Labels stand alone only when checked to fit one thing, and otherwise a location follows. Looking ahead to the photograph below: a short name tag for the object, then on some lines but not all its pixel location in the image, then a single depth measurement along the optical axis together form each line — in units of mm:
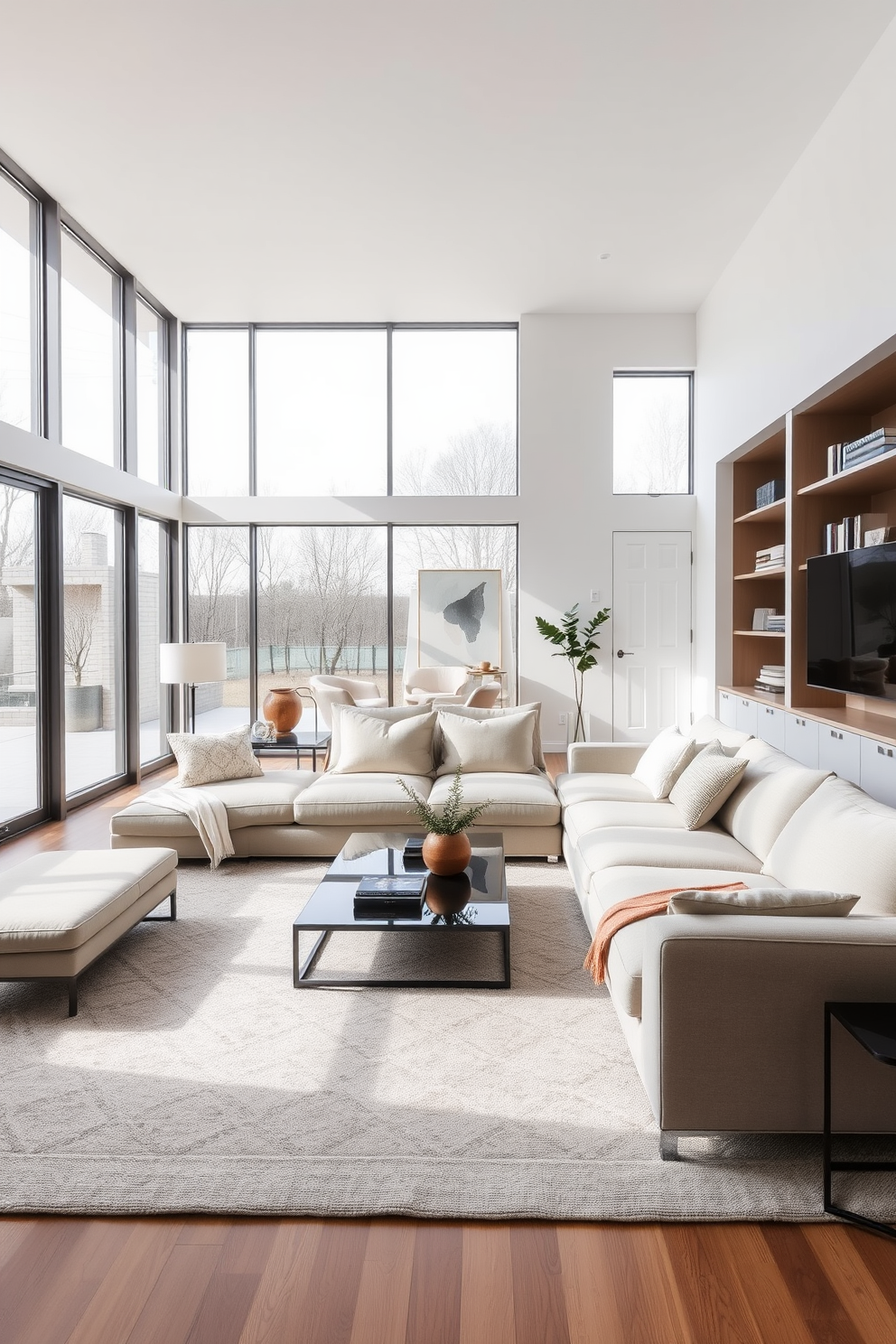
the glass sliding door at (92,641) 5738
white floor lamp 5301
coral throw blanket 2498
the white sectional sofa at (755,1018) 1931
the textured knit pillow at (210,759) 4684
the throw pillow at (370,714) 5023
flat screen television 3713
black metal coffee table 2924
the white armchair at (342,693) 6531
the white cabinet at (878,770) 3549
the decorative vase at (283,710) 5695
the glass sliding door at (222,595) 7969
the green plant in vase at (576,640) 7406
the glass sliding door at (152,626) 7082
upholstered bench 2707
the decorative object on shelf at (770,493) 5535
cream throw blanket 4266
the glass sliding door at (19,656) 4898
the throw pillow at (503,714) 5031
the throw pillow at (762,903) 2080
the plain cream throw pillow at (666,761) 4066
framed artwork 7816
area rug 1894
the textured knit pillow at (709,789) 3559
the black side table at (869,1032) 1650
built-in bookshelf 4129
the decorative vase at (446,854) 3268
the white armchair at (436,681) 7562
